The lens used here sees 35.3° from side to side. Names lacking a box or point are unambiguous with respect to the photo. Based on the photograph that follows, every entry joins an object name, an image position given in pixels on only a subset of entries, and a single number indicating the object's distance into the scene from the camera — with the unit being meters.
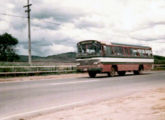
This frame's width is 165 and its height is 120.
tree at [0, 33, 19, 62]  76.94
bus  22.66
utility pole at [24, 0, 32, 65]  30.81
